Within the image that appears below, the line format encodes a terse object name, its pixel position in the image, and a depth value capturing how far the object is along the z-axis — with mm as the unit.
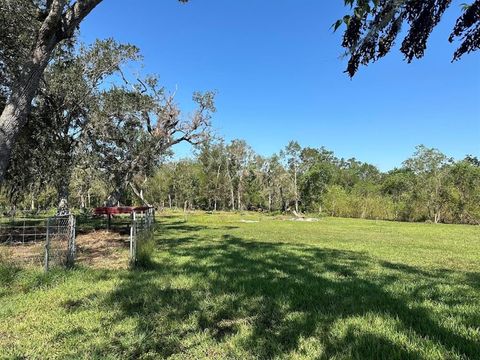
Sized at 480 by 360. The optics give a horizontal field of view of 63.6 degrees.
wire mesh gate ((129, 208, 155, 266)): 8664
